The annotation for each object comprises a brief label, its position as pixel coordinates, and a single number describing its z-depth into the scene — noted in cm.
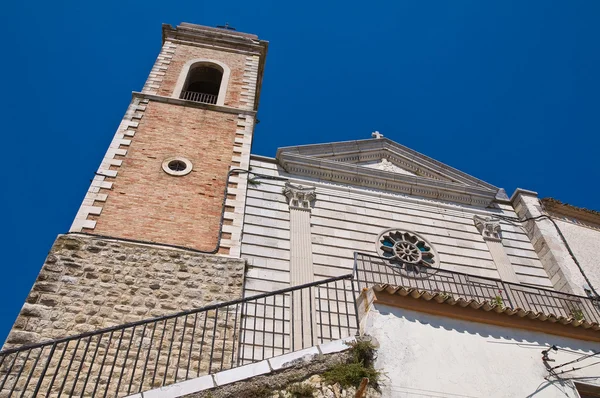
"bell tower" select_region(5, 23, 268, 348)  956
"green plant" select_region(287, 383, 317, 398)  661
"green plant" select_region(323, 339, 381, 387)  681
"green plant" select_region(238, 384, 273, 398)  653
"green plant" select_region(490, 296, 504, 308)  858
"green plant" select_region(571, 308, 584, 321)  1058
